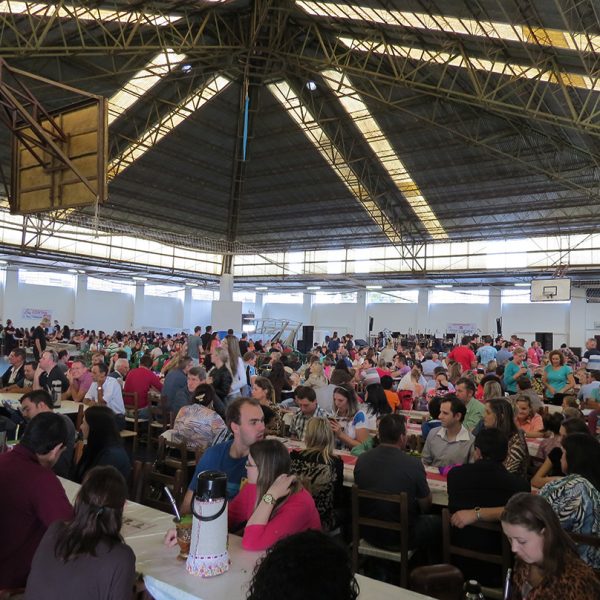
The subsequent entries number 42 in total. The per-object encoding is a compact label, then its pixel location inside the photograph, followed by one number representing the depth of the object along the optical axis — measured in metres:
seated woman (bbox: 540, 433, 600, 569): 2.60
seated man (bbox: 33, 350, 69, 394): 6.67
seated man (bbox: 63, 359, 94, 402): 7.06
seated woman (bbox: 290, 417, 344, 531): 3.40
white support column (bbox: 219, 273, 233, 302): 21.91
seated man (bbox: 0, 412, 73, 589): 2.29
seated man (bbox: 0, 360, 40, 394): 7.09
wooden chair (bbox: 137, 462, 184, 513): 3.24
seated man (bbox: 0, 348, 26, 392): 7.59
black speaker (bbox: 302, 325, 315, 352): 21.86
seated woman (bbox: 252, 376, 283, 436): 5.44
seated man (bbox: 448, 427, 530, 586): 2.91
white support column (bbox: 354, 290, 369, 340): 27.25
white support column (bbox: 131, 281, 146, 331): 29.22
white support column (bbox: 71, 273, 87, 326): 26.64
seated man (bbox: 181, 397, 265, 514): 3.13
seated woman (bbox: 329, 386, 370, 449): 4.94
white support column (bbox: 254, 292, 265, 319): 32.41
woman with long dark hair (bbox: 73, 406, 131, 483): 3.43
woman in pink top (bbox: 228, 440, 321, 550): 2.30
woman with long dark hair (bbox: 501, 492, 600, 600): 1.86
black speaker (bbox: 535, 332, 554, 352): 17.17
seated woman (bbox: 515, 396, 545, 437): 5.41
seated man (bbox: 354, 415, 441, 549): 3.33
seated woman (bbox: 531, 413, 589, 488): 3.85
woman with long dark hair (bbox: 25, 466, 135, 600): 1.75
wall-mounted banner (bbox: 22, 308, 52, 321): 24.83
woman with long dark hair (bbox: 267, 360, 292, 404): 7.90
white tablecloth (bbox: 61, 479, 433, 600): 2.01
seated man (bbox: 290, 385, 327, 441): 5.03
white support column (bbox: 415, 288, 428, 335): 25.14
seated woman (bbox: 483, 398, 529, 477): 4.14
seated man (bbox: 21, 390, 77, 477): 4.20
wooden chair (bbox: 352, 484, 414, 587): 3.08
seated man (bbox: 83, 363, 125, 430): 6.30
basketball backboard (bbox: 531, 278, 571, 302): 16.78
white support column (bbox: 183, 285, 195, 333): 31.06
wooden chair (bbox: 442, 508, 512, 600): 2.80
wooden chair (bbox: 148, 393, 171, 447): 6.65
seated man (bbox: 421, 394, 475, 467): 4.31
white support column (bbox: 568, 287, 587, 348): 20.98
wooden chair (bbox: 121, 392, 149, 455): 6.82
